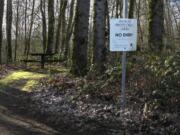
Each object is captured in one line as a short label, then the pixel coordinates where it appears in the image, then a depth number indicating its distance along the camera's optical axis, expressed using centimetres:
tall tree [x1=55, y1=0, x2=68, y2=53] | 2155
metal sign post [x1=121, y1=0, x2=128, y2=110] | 653
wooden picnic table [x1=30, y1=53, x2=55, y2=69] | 1576
